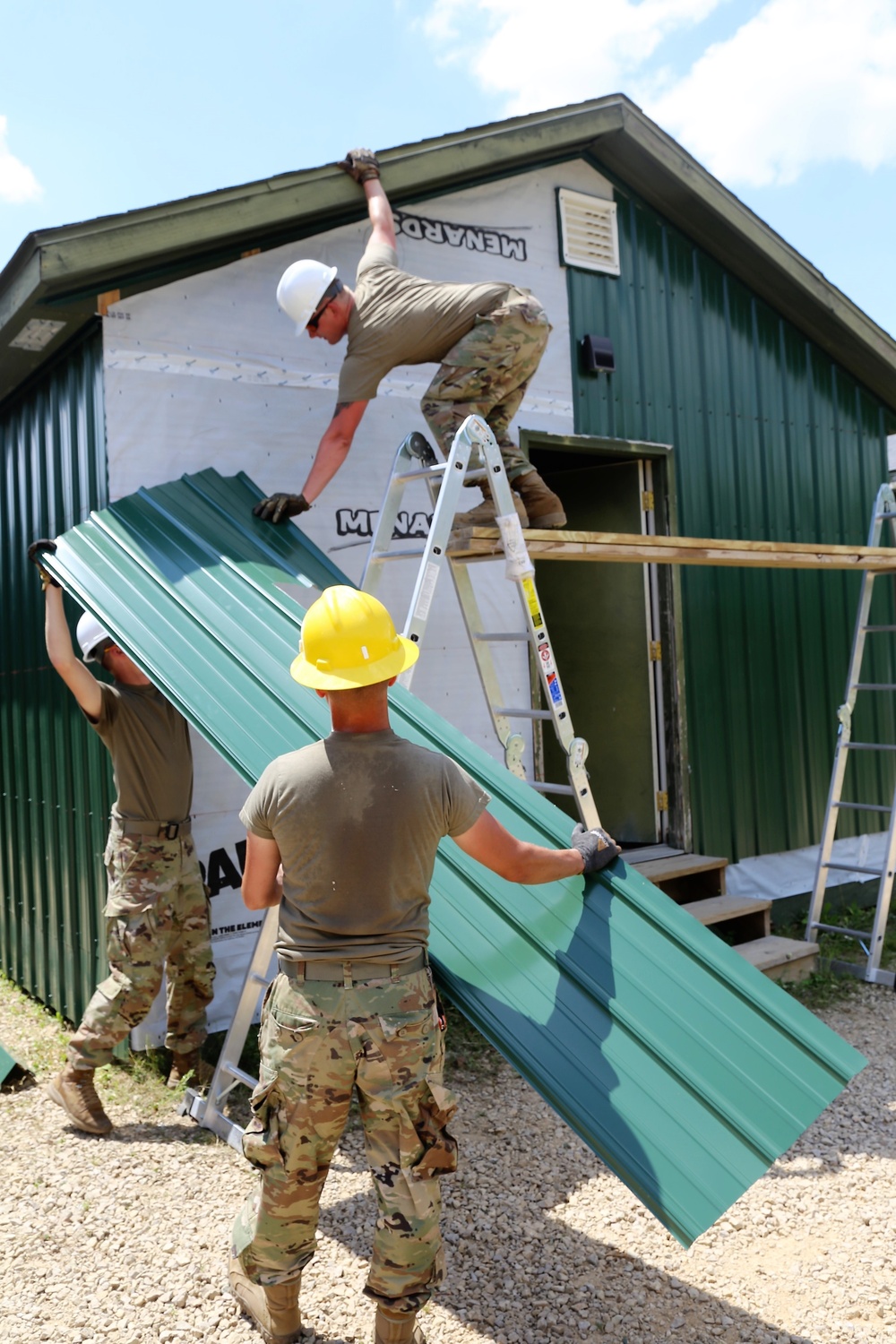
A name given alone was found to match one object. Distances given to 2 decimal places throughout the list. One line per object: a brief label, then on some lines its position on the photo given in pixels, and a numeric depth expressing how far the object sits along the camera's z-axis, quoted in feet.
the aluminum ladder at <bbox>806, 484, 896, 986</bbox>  20.68
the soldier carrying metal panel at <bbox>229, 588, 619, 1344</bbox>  7.75
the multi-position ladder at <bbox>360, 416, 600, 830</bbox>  12.71
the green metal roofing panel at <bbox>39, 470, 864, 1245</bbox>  8.19
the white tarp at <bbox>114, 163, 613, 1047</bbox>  15.96
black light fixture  21.01
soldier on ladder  14.42
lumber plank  13.29
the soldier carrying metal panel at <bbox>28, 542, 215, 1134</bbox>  13.39
